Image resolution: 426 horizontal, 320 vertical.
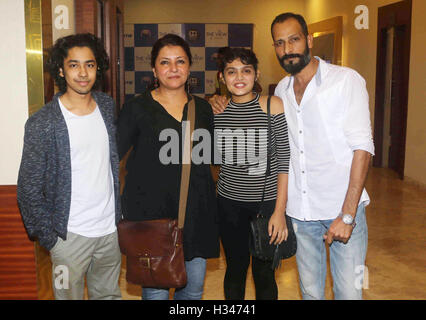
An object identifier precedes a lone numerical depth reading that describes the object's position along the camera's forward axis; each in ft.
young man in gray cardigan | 5.78
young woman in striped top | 6.40
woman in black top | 6.15
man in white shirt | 5.73
